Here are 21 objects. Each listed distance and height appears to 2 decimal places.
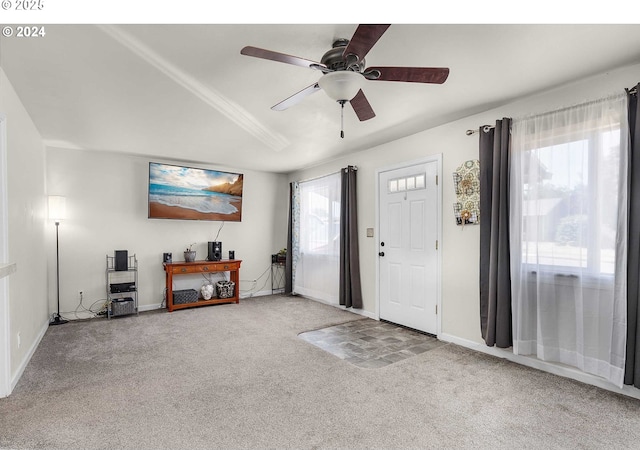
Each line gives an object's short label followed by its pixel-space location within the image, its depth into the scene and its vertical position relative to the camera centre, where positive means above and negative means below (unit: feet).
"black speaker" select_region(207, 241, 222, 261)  17.93 -1.65
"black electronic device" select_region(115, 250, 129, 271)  15.44 -1.85
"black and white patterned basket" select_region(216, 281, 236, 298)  17.79 -3.68
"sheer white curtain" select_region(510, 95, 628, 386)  7.73 -0.38
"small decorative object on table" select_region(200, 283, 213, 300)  17.30 -3.69
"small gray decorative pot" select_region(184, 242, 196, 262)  17.16 -1.80
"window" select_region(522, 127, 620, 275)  7.89 +0.48
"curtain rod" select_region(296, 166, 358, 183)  16.21 +2.43
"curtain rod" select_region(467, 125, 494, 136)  10.25 +2.88
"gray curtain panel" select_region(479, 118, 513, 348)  9.64 -0.48
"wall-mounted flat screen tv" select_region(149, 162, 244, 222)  16.51 +1.44
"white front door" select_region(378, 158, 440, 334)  12.32 -0.98
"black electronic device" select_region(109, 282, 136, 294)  15.08 -3.07
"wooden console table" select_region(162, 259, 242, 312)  16.03 -2.56
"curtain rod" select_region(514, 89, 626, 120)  7.91 +2.93
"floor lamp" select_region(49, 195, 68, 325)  13.76 +0.48
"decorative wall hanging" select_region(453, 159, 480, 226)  10.78 +0.94
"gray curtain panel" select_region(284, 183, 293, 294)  20.04 -2.41
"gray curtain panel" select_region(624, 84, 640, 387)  7.34 -0.89
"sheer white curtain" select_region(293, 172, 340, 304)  17.10 -1.06
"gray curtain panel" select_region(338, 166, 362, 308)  15.53 -1.19
